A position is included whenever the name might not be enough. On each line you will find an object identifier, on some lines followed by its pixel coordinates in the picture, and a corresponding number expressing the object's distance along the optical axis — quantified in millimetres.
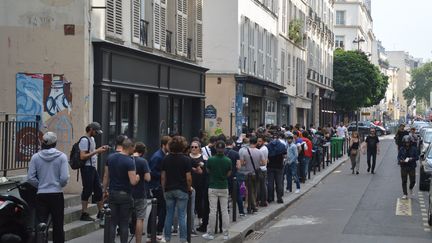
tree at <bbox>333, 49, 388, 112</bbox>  66562
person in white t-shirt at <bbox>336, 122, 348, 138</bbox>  40394
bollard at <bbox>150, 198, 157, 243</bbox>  10258
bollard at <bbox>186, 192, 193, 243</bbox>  11789
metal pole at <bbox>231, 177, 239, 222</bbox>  14449
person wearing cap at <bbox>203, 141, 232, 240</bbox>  12867
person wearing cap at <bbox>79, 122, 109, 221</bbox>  12578
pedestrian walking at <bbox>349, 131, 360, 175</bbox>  28075
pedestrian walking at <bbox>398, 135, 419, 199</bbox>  19719
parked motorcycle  9179
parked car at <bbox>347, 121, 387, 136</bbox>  52794
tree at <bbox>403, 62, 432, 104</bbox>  159000
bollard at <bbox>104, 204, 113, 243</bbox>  9031
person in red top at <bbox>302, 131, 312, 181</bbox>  23453
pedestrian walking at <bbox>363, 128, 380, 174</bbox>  27667
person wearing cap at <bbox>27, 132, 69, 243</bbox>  9906
